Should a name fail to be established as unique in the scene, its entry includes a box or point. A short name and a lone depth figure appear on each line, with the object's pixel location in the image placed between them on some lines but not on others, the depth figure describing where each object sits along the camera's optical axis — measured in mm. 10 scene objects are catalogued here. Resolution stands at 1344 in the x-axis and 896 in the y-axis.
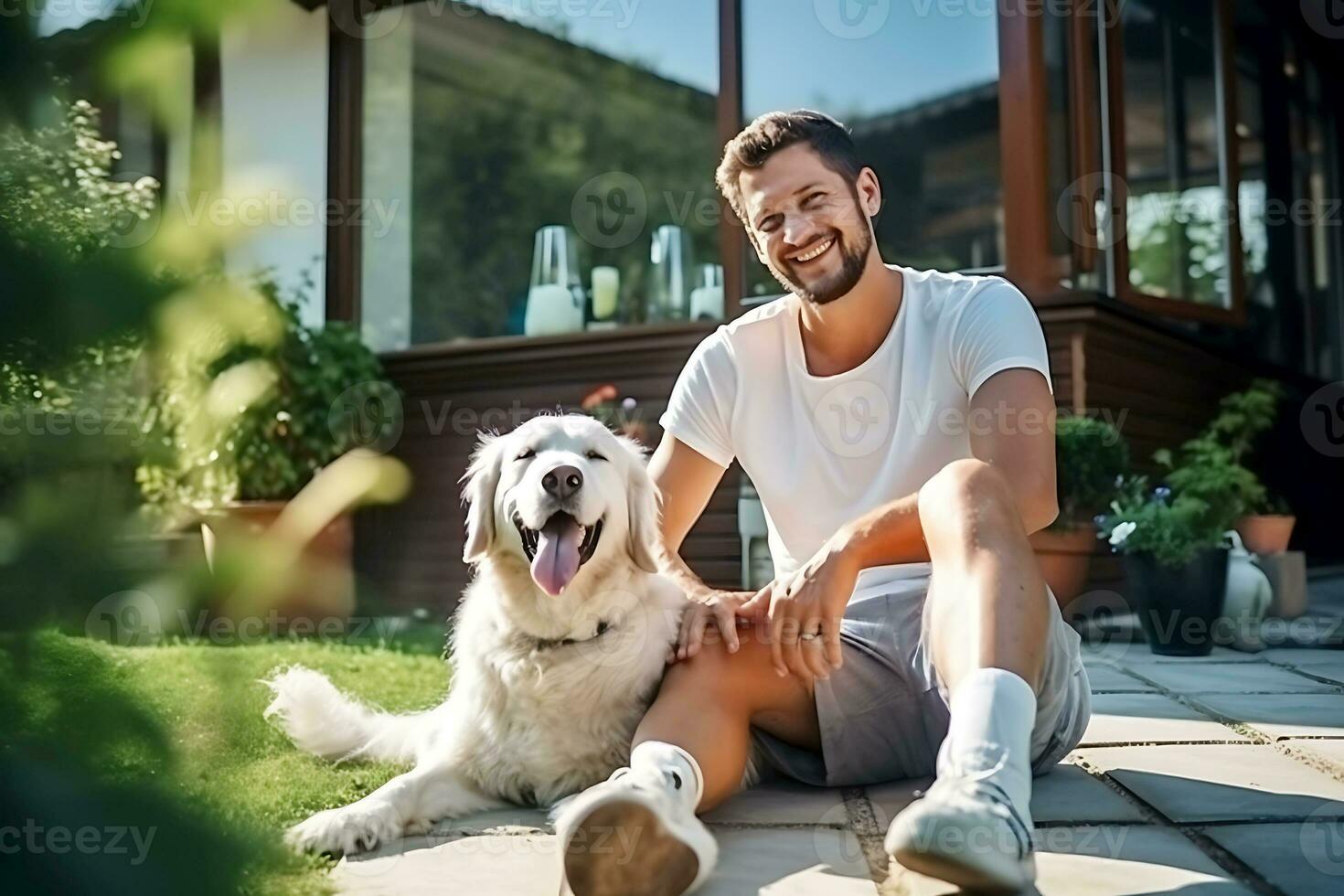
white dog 2201
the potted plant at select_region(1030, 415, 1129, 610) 4660
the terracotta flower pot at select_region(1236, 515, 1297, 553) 5035
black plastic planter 4191
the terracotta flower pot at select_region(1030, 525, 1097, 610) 4551
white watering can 4270
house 5480
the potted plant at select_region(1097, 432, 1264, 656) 4199
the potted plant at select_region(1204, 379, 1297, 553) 5039
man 1476
